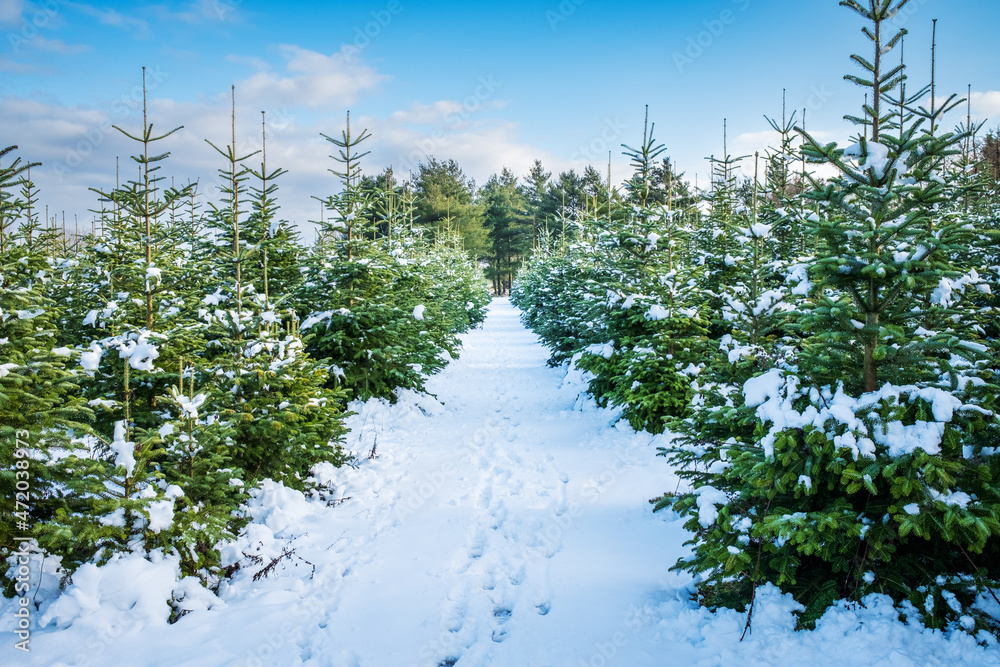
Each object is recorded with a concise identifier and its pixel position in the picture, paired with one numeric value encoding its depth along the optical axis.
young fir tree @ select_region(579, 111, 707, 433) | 6.66
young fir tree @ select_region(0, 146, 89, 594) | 3.07
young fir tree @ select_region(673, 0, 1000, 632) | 2.53
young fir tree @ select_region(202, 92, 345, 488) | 4.54
